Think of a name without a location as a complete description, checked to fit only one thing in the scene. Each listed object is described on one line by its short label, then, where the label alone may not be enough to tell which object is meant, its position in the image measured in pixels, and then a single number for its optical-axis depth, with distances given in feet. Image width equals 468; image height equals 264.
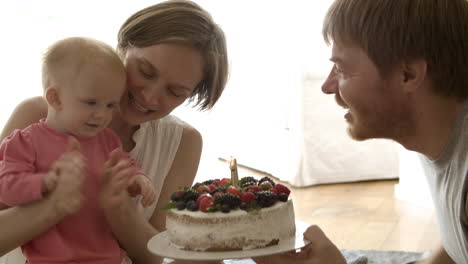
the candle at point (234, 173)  6.93
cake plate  6.09
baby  6.51
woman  6.54
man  6.70
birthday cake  6.70
